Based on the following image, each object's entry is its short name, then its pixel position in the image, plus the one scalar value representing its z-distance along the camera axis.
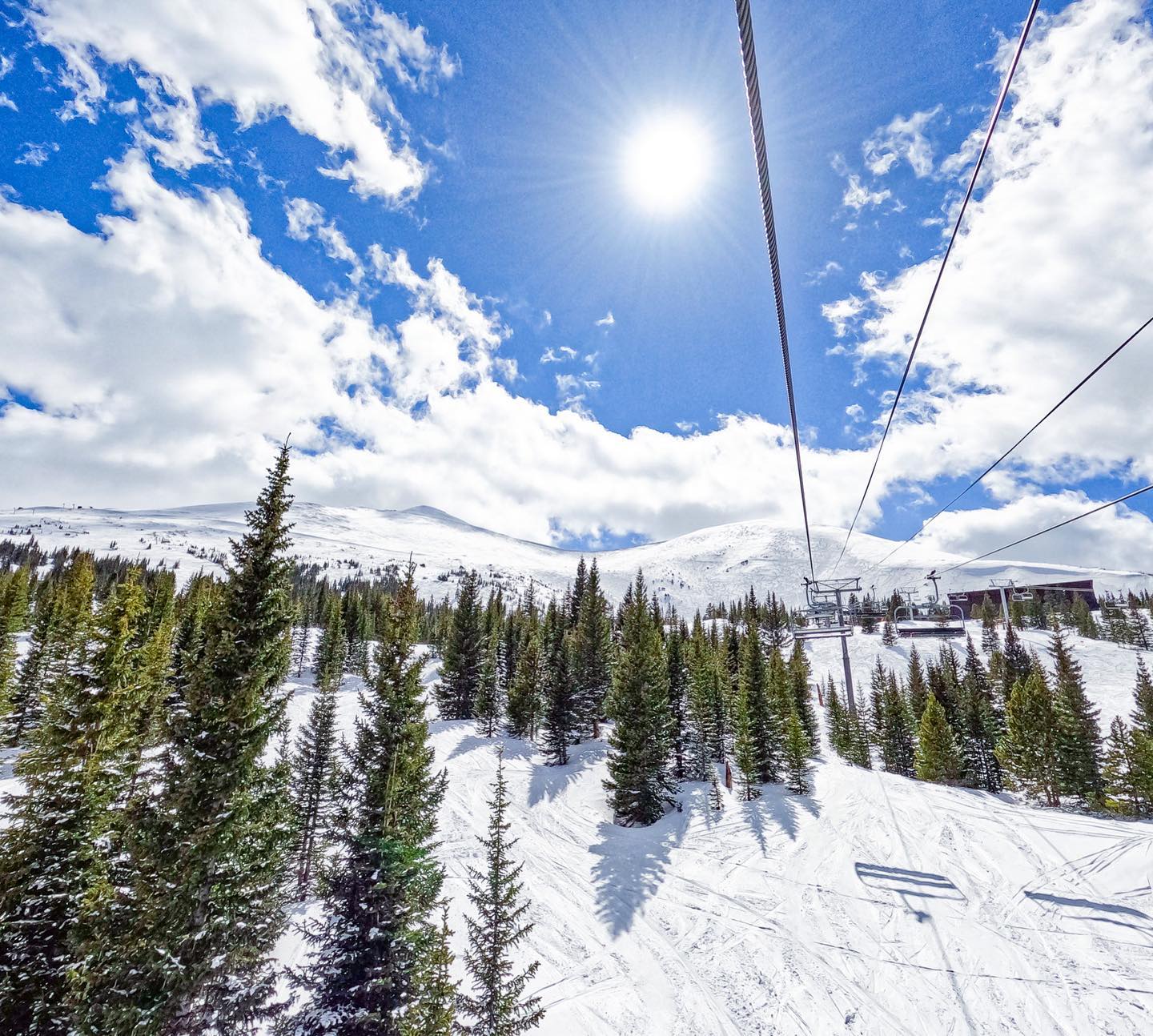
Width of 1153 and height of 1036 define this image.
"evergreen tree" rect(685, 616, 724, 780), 45.31
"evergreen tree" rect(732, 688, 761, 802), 37.84
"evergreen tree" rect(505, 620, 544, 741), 52.53
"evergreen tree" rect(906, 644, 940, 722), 66.88
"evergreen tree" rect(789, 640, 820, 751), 53.00
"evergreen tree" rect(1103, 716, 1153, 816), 37.19
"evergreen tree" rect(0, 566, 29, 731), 38.28
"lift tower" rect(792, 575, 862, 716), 28.78
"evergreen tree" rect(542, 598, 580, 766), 46.69
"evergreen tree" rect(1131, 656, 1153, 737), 44.72
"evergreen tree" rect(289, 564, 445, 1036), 13.38
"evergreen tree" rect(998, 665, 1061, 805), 43.22
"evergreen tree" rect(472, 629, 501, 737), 54.38
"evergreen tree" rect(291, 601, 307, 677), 90.72
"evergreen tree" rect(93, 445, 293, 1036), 10.72
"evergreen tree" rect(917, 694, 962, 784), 47.47
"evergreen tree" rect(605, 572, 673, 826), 34.16
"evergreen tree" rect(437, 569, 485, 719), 58.38
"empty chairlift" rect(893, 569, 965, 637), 40.06
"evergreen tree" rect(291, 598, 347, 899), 28.56
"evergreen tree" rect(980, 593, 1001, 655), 101.88
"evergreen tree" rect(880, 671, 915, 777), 63.25
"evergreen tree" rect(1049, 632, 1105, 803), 43.44
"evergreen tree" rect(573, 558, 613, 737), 52.91
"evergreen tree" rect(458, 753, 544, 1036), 11.46
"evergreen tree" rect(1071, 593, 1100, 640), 109.88
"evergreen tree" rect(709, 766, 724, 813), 34.91
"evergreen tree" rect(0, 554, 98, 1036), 12.38
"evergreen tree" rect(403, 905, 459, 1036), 9.41
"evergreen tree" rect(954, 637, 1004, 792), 54.53
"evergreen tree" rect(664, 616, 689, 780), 44.97
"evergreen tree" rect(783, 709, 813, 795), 39.03
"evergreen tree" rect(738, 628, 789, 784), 41.94
